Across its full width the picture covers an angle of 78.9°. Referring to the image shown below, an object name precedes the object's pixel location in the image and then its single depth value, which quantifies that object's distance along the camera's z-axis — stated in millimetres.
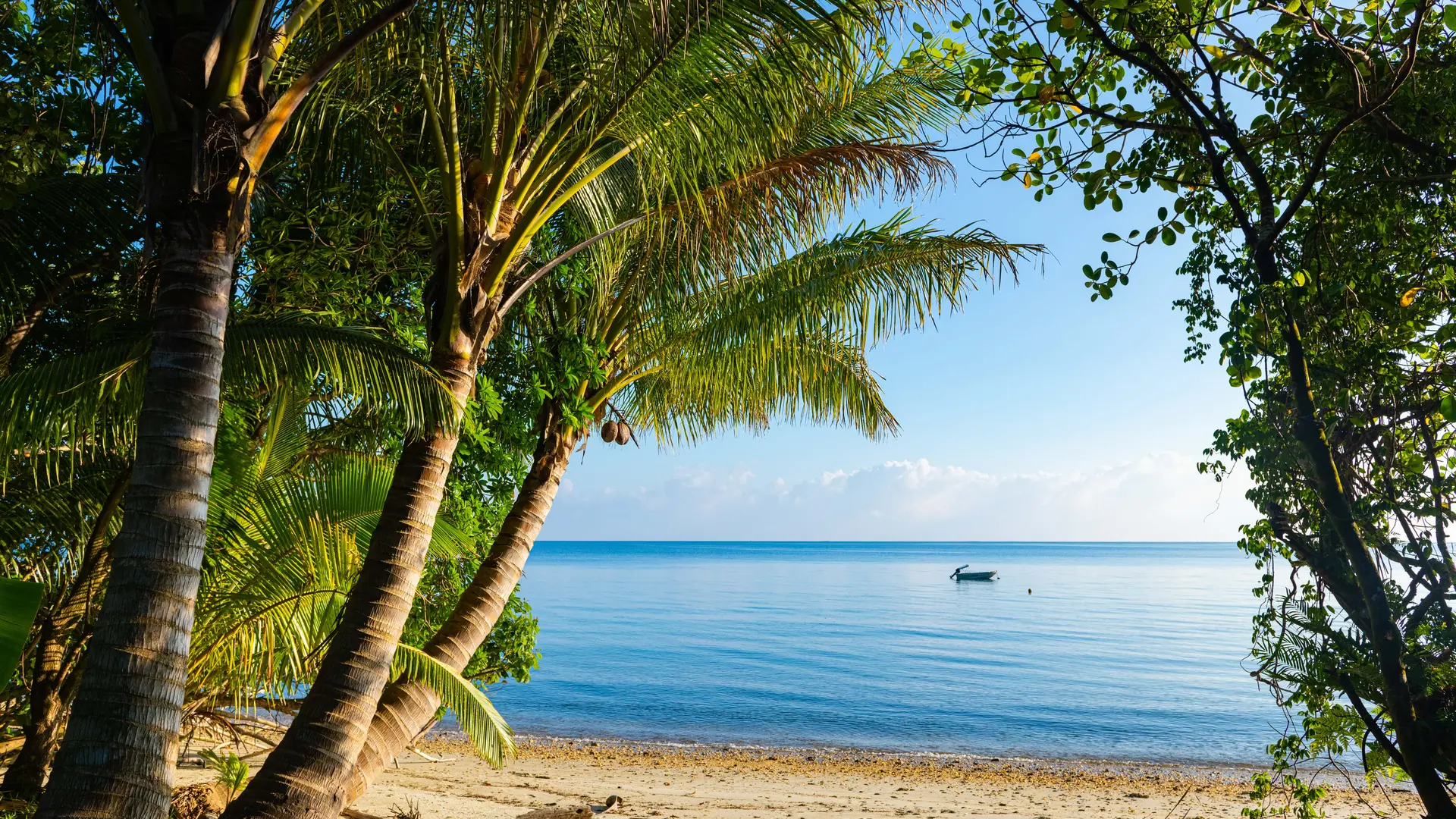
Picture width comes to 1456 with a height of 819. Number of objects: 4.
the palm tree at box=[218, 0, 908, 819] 4016
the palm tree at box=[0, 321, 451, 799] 3516
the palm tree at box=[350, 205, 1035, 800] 6438
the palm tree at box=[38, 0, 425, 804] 2572
